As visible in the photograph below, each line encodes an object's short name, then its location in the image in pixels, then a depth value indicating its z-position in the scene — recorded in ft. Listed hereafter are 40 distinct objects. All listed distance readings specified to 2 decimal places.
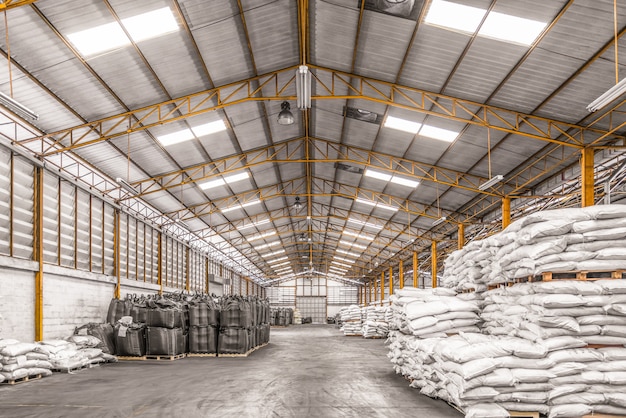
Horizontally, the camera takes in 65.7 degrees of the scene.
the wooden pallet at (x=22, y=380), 29.18
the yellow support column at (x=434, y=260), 77.05
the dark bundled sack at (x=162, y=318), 42.11
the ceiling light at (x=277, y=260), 132.13
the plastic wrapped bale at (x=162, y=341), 42.01
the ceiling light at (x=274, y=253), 120.86
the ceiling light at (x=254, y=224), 85.78
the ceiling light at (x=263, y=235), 97.14
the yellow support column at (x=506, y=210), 52.26
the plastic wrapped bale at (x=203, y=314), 43.88
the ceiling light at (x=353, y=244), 107.56
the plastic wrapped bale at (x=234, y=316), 44.55
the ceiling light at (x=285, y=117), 39.14
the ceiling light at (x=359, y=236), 96.27
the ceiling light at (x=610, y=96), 21.31
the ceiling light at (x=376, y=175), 58.70
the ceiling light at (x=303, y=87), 31.40
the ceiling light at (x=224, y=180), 60.24
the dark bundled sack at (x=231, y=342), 44.68
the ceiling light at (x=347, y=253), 119.67
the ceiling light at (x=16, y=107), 23.47
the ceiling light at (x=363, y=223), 83.20
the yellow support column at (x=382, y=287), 127.54
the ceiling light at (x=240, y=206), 70.55
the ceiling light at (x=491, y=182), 39.14
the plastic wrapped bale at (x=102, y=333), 41.88
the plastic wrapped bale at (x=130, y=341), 42.45
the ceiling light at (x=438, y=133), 44.11
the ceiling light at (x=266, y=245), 108.37
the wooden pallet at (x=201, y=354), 44.45
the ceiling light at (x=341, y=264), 140.05
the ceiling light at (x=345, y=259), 131.13
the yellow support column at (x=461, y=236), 65.77
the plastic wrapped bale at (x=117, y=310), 46.84
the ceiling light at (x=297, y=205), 70.23
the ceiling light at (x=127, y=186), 40.52
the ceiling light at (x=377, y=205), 68.66
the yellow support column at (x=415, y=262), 88.64
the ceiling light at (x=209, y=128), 45.23
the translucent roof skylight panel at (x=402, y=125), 44.16
